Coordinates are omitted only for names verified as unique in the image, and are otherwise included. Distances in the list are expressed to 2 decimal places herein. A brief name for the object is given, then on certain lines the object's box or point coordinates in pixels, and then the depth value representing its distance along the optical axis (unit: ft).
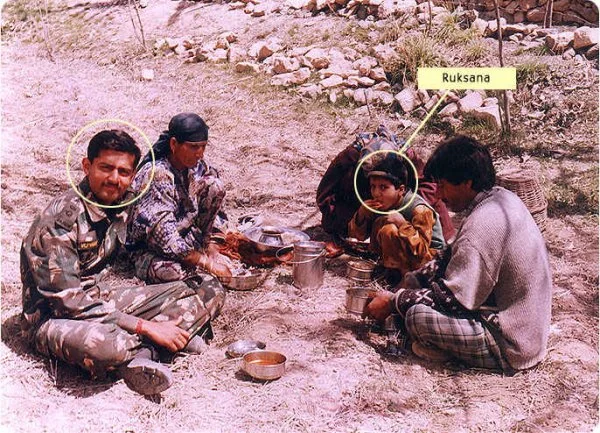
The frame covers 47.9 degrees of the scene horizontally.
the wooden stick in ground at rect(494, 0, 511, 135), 20.94
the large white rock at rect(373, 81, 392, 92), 25.86
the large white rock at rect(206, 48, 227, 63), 30.63
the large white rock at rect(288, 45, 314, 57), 29.25
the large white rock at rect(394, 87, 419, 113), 24.62
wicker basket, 16.90
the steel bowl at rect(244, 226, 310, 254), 15.71
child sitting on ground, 13.78
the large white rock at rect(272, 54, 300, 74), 28.25
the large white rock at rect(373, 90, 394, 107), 25.18
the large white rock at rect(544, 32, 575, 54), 25.32
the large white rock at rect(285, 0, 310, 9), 32.50
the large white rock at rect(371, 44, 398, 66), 26.86
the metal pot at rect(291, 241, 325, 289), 14.48
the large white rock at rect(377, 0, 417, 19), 29.37
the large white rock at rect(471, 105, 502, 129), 22.39
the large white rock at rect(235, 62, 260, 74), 29.09
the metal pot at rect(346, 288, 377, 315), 13.10
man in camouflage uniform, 10.50
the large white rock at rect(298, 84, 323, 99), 26.37
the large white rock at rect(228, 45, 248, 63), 30.45
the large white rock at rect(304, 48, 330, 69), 27.96
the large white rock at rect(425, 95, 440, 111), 24.43
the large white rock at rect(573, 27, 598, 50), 24.90
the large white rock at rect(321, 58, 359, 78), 27.07
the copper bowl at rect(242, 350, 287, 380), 11.05
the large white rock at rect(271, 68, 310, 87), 27.45
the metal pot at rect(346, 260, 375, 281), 15.12
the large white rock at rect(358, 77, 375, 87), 26.16
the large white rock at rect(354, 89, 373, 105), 25.40
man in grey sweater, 10.50
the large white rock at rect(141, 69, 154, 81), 30.01
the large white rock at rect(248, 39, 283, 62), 29.84
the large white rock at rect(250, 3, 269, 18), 33.17
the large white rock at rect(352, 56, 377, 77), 26.73
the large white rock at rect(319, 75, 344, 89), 26.55
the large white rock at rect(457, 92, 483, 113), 23.32
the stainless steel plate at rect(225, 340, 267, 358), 11.91
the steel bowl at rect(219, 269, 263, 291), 14.53
